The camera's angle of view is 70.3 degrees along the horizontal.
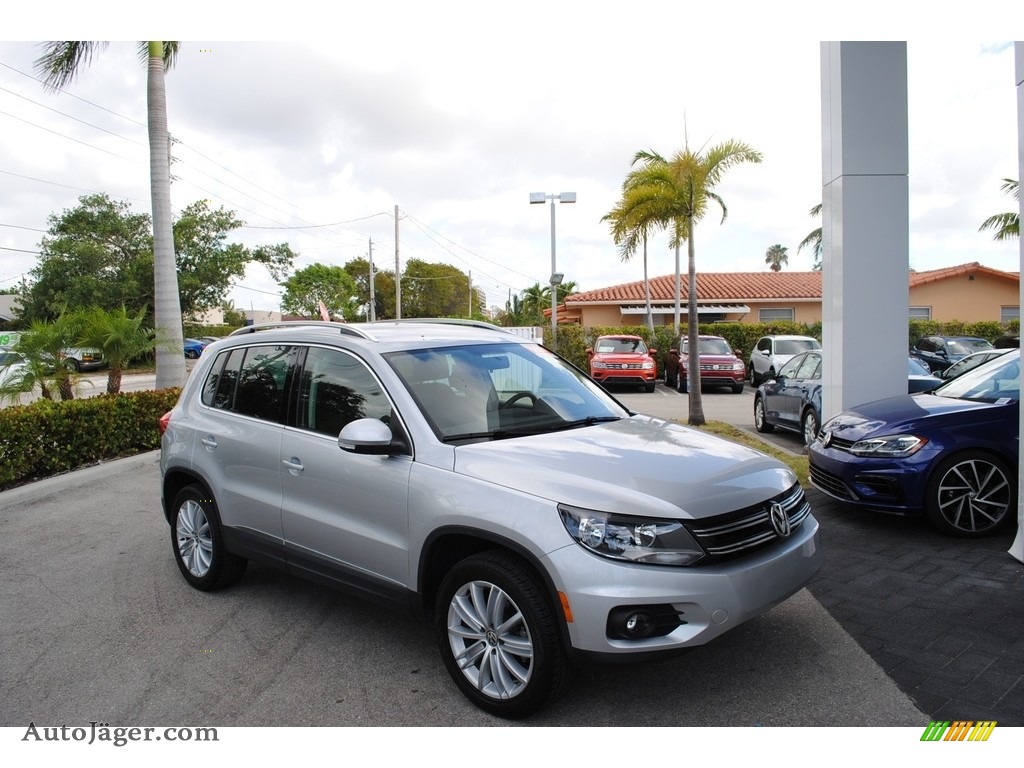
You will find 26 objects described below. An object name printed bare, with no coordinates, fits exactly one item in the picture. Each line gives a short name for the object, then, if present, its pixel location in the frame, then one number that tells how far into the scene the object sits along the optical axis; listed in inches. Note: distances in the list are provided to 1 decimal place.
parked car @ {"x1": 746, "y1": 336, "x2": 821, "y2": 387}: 822.6
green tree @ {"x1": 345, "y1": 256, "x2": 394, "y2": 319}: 2929.9
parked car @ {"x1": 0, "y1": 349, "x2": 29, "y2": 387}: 382.3
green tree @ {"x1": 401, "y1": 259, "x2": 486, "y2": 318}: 2834.6
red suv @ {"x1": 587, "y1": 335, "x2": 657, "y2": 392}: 799.7
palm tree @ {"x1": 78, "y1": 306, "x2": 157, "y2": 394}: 420.5
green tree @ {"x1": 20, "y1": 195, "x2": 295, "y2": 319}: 1574.8
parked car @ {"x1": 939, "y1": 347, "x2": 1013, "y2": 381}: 437.6
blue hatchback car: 215.2
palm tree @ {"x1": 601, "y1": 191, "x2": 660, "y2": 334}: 569.0
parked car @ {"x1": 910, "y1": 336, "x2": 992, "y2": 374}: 829.8
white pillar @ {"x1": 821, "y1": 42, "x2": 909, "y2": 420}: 297.6
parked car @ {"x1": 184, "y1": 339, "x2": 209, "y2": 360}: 1768.2
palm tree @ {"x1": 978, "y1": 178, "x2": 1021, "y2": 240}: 931.3
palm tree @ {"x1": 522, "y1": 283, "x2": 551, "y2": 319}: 2342.5
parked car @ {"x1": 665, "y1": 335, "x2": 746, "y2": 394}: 784.3
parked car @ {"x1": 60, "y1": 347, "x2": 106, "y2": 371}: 410.5
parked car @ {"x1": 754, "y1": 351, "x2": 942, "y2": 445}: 377.1
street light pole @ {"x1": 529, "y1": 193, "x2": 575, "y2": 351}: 850.1
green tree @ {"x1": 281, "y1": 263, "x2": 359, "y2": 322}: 2573.8
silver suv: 116.3
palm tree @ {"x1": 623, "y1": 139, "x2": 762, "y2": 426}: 525.0
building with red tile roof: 1238.3
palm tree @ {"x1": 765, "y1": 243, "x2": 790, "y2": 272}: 3139.8
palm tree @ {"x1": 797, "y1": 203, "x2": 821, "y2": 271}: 1509.4
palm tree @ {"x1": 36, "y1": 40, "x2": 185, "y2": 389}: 507.5
